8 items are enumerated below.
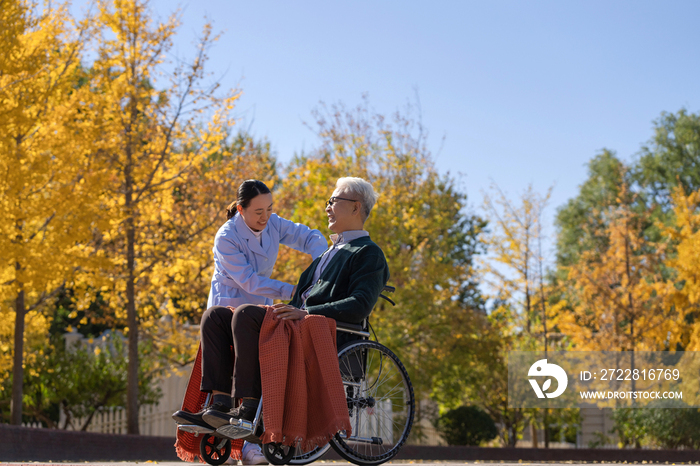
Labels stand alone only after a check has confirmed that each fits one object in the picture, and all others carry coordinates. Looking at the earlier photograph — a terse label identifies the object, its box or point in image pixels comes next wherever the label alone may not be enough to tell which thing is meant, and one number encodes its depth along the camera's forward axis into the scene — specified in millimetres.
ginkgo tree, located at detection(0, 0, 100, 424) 17344
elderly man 6598
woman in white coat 7969
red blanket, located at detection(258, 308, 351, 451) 6477
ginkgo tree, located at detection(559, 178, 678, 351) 29250
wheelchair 6811
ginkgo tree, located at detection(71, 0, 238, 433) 21719
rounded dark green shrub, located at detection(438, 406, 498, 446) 29547
